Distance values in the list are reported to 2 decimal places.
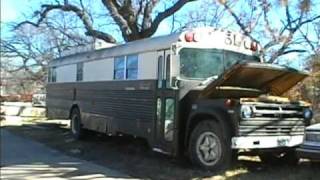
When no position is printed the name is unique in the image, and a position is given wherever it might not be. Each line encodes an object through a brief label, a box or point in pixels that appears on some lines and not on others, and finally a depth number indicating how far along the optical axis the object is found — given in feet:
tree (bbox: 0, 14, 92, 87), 86.41
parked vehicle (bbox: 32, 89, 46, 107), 110.76
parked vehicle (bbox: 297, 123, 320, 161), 20.89
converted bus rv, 22.68
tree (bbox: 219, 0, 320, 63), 36.32
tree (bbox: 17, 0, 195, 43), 50.99
